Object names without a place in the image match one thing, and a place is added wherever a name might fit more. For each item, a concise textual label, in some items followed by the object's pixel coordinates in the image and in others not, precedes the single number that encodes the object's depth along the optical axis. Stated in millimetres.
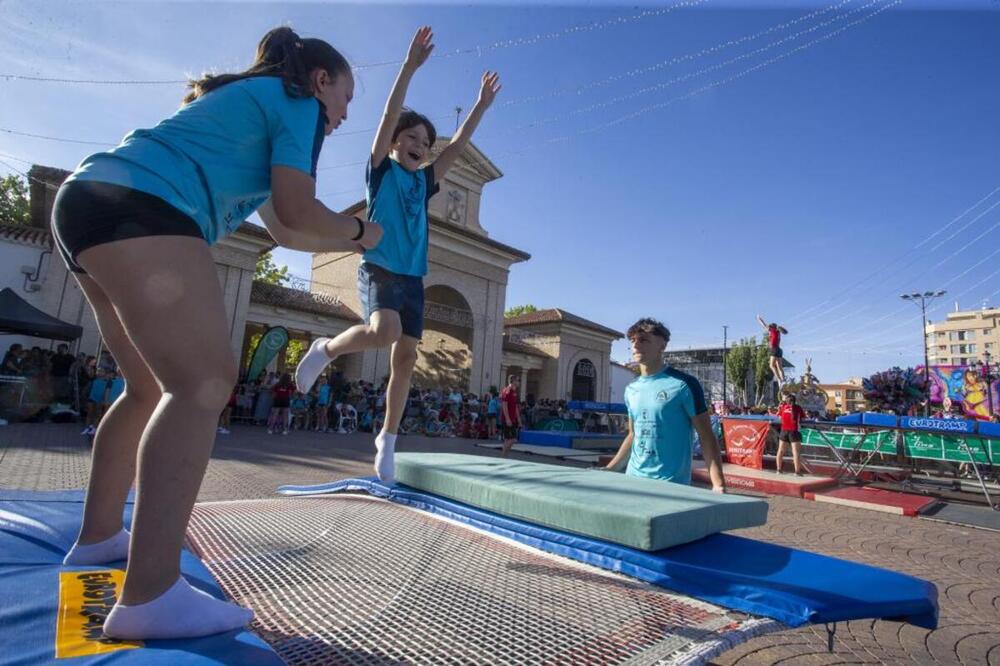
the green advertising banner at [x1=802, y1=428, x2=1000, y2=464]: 8836
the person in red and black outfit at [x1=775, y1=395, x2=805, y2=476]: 10289
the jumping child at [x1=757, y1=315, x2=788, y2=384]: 14383
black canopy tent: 11141
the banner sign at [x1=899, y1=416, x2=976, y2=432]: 7605
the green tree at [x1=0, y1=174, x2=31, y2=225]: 29094
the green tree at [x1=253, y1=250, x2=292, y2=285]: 42000
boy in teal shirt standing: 3709
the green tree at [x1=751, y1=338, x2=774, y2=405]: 55719
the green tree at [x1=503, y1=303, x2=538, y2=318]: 65938
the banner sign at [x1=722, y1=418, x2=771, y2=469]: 11805
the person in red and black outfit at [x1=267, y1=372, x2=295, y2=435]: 13556
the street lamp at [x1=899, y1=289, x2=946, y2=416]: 35194
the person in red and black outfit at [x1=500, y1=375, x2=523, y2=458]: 11586
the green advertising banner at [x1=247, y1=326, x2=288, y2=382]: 14914
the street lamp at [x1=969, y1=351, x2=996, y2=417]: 21156
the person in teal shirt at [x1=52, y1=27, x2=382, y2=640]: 1173
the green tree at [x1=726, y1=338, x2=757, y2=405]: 57625
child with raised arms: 2895
